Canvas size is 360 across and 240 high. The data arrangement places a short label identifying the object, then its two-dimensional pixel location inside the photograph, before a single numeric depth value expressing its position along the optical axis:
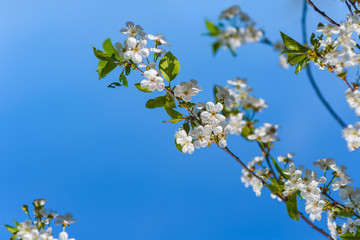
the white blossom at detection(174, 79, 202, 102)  2.13
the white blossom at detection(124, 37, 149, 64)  2.04
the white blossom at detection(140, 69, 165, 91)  2.08
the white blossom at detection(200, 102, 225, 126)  2.20
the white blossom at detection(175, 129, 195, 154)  2.25
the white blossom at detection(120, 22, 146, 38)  2.16
